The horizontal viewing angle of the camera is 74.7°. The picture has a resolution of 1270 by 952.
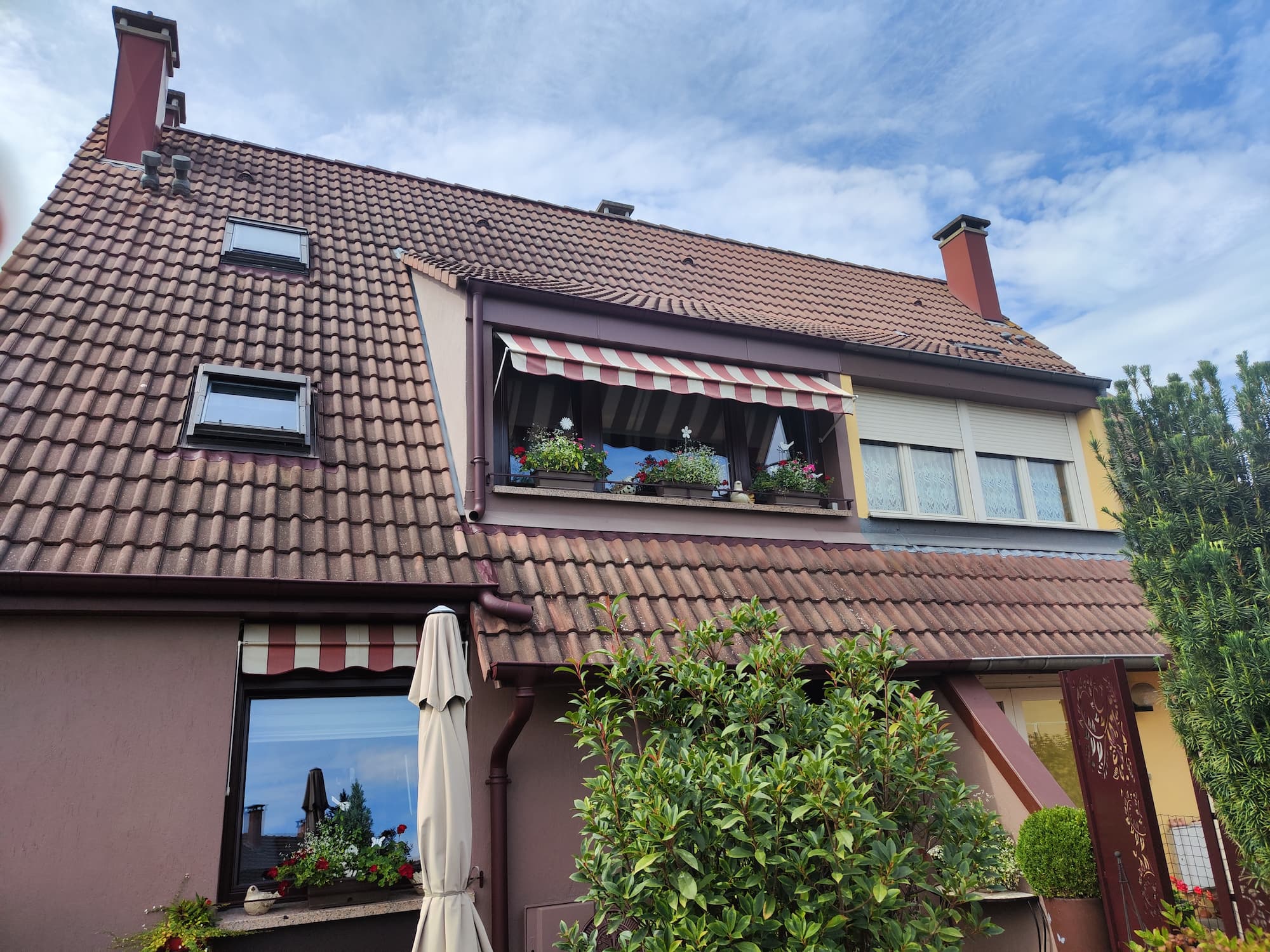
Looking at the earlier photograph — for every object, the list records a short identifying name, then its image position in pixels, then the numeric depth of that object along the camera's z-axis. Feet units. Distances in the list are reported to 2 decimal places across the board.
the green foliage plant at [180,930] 19.03
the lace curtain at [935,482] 36.68
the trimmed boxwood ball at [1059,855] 23.00
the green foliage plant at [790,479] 33.55
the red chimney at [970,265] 52.34
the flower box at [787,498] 33.35
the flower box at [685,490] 31.22
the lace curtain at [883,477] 35.70
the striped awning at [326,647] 22.70
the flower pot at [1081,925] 22.18
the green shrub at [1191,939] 16.30
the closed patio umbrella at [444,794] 18.74
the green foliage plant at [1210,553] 18.83
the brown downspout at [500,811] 22.50
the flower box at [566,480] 29.63
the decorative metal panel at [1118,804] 19.95
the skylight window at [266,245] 34.30
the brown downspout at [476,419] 27.50
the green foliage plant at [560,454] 29.76
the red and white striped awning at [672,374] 30.07
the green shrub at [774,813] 15.87
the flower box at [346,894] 21.68
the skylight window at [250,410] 26.27
